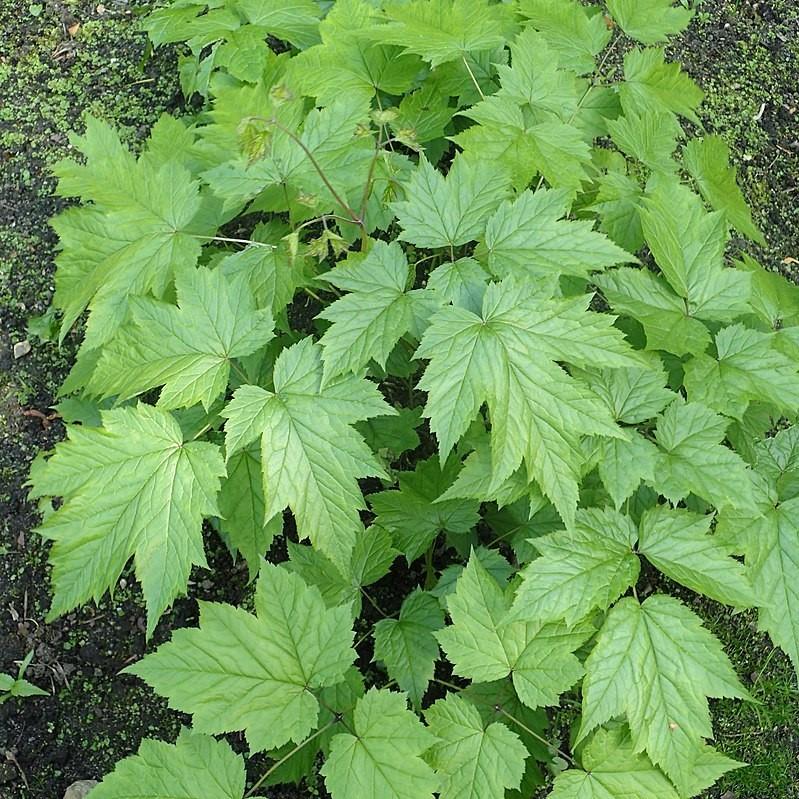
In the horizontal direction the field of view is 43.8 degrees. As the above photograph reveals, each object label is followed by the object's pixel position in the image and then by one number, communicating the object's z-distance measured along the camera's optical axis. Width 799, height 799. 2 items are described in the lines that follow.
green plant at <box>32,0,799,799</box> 0.57
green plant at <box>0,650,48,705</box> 0.73
